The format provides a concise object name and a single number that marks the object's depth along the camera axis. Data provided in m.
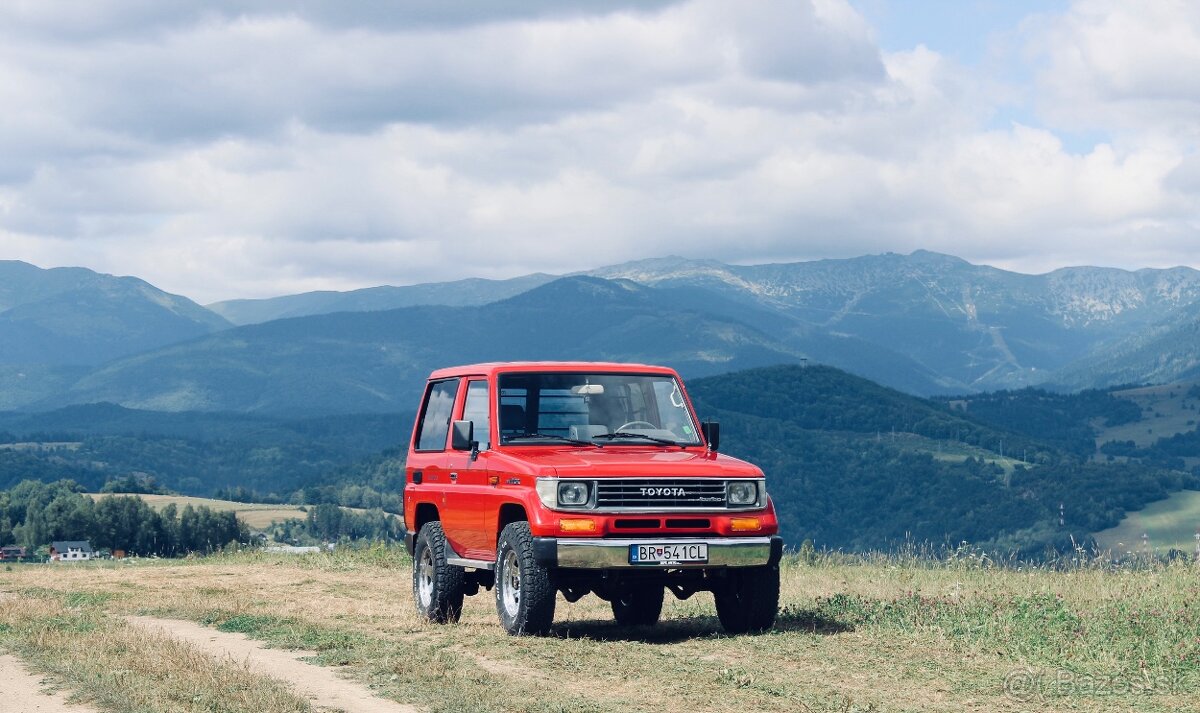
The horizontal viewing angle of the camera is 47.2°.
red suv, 11.80
